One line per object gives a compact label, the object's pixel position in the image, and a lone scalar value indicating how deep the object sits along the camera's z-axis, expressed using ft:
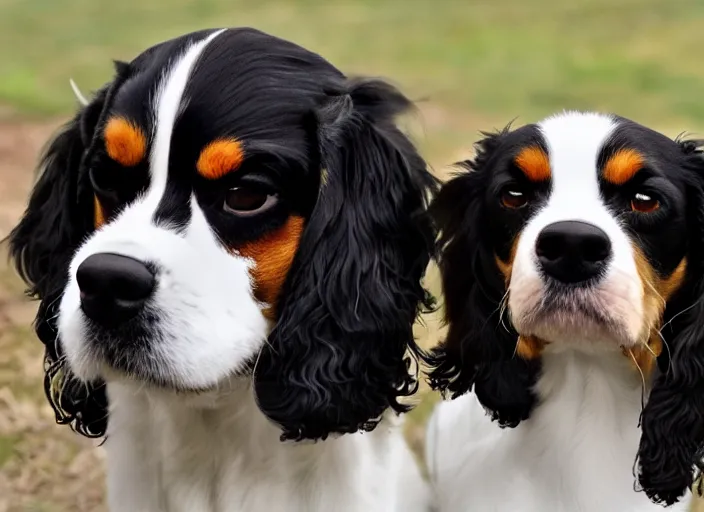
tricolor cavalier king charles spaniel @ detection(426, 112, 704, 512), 3.71
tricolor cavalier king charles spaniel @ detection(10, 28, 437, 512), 3.63
